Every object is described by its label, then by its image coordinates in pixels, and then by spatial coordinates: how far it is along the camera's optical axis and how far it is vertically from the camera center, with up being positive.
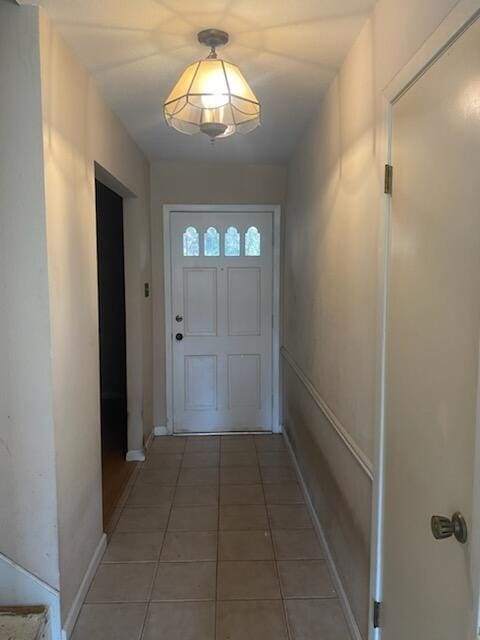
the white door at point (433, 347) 0.96 -0.15
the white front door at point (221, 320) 3.94 -0.28
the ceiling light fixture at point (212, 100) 1.59 +0.66
